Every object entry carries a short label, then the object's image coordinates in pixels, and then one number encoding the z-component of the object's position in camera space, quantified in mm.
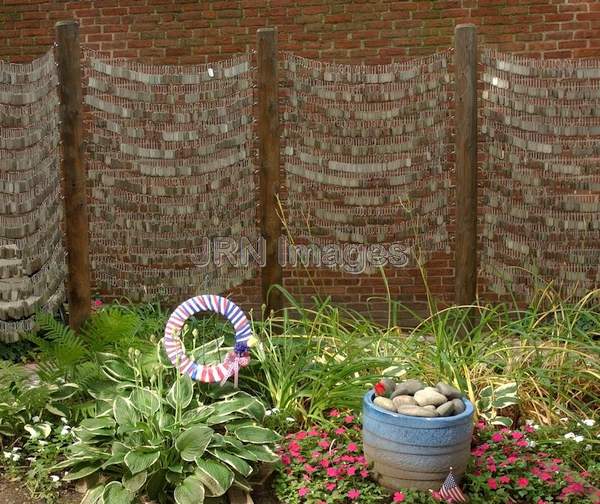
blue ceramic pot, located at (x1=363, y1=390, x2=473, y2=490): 3359
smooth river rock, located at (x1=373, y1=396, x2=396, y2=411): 3484
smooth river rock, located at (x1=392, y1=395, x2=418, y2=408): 3497
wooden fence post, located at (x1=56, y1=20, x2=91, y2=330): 5039
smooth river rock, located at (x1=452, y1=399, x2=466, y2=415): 3471
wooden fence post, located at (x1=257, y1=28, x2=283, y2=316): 5109
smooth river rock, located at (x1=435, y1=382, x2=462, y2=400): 3566
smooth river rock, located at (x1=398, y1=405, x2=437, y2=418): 3395
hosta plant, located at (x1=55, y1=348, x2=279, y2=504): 3444
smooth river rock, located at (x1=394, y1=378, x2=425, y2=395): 3625
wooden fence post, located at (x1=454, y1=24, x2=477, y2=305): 5090
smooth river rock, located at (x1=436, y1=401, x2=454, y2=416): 3408
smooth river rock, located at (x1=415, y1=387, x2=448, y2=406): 3488
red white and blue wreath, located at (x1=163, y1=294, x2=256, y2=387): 3904
